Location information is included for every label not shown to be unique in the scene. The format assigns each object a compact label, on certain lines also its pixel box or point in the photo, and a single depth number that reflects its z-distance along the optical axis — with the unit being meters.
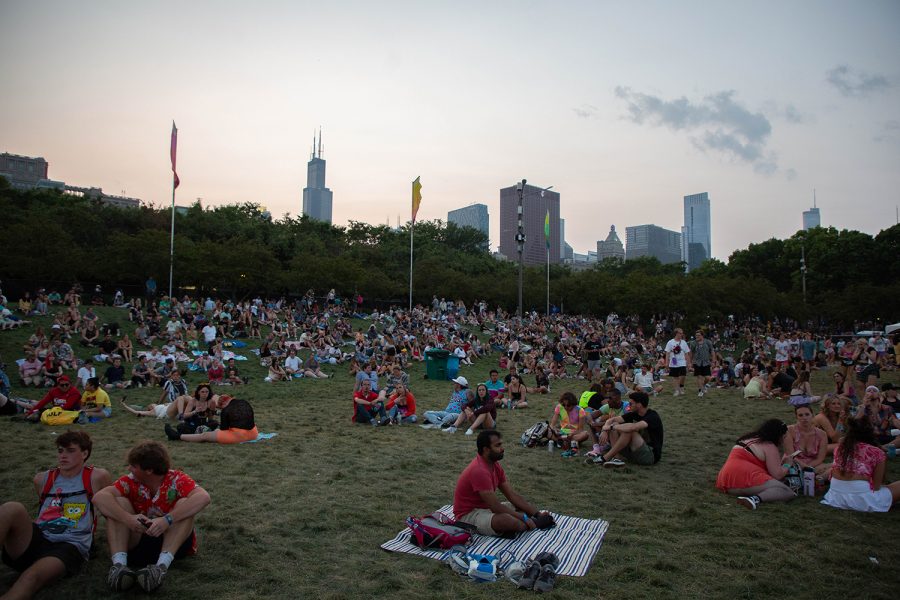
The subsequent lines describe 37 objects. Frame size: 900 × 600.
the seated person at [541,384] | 16.38
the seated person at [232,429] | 8.98
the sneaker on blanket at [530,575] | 4.19
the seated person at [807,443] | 6.89
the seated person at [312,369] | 18.61
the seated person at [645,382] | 15.09
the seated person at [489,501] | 5.20
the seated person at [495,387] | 13.11
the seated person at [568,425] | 8.88
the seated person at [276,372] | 17.38
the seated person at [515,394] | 13.52
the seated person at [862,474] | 5.89
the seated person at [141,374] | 15.45
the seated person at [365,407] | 11.32
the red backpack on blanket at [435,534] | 4.93
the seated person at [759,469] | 6.33
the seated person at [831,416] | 7.51
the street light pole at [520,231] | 28.69
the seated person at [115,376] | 14.90
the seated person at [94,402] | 10.78
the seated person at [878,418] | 8.45
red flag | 25.58
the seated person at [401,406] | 11.46
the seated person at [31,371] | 14.33
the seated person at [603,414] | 9.01
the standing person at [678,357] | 14.95
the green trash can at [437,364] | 19.28
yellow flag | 31.94
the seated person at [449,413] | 11.01
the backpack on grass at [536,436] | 9.33
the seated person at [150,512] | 4.16
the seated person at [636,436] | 7.93
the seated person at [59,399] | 10.34
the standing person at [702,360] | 15.55
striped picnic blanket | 4.68
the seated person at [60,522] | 3.90
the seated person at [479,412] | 10.26
